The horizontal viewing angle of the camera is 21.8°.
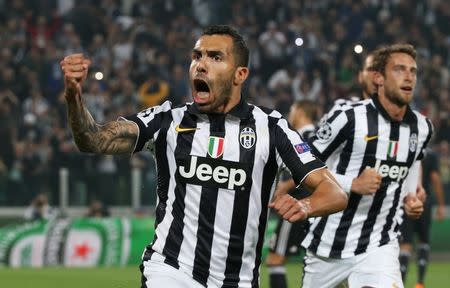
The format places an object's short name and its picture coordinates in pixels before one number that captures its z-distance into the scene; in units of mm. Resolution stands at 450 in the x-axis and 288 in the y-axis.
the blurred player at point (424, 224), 12258
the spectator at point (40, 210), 15281
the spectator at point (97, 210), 15406
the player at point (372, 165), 7129
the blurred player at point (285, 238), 8401
